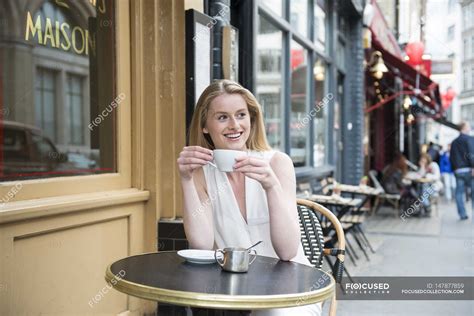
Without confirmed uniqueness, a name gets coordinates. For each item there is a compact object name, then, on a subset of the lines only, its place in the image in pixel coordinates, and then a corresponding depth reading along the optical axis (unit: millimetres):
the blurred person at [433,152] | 15164
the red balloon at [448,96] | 21766
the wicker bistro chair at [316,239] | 2703
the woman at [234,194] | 2199
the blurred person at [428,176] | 10502
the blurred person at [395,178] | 10852
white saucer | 2047
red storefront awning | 10938
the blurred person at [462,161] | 9703
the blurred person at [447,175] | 14603
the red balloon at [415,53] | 11055
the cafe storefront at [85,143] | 2570
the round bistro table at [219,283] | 1647
